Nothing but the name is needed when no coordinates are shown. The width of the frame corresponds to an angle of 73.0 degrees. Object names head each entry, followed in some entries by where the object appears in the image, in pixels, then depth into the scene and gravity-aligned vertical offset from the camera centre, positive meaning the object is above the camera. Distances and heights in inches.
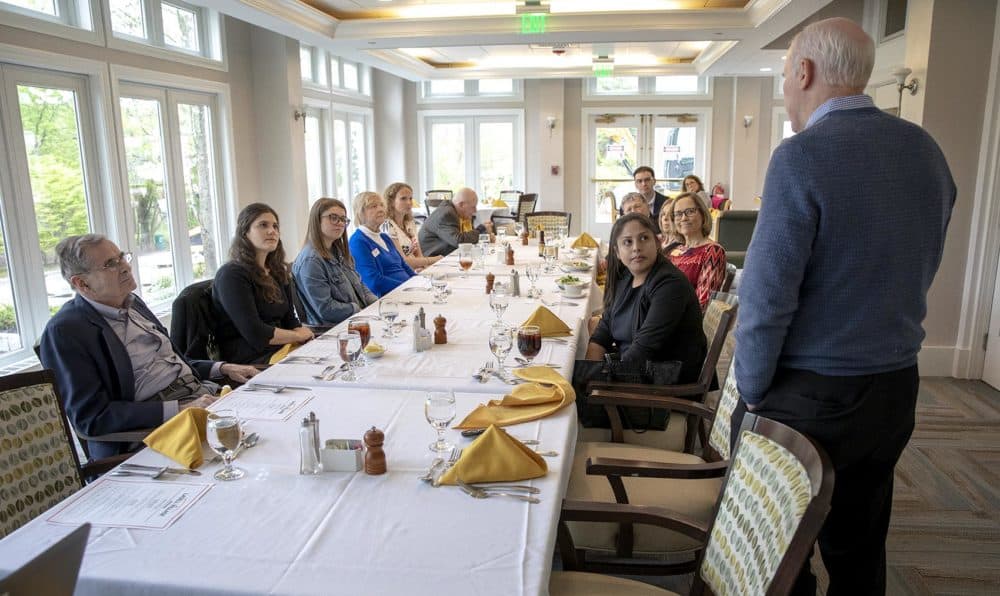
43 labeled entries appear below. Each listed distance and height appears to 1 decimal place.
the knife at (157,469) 64.6 -26.9
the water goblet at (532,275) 154.6 -21.9
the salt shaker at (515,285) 154.3 -23.4
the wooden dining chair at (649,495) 74.0 -38.4
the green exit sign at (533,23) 264.1 +61.5
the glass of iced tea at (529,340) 87.6 -20.4
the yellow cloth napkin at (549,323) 117.0 -24.4
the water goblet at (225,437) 61.5 -22.8
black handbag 102.3 -30.6
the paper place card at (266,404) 79.9 -26.7
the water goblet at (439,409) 65.9 -21.9
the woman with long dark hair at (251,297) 126.5 -21.1
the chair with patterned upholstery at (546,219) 297.6 -16.7
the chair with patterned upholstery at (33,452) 67.0 -27.2
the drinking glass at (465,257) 183.8 -20.5
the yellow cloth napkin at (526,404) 76.2 -26.2
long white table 48.0 -27.4
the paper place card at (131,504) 55.7 -27.0
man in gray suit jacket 259.0 -17.0
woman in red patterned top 150.2 -16.4
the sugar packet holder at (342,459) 64.4 -25.9
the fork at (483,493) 59.2 -27.2
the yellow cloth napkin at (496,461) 61.6 -25.6
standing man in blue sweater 60.8 -8.0
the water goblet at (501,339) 89.3 -20.6
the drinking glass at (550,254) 195.8 -20.9
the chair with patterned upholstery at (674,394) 102.1 -32.6
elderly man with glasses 85.7 -22.1
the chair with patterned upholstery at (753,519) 46.7 -26.9
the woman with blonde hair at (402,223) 228.4 -13.7
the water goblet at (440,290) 147.6 -23.3
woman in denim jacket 153.6 -20.0
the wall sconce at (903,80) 177.5 +25.3
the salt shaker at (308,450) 64.0 -25.0
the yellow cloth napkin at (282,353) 115.6 -29.2
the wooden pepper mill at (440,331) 111.0 -24.1
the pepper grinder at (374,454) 63.7 -25.2
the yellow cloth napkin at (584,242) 233.4 -21.1
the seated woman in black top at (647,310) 109.3 -21.7
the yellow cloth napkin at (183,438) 66.1 -25.1
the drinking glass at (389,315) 115.5 -22.3
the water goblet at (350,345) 88.7 -21.0
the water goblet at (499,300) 121.1 -21.0
